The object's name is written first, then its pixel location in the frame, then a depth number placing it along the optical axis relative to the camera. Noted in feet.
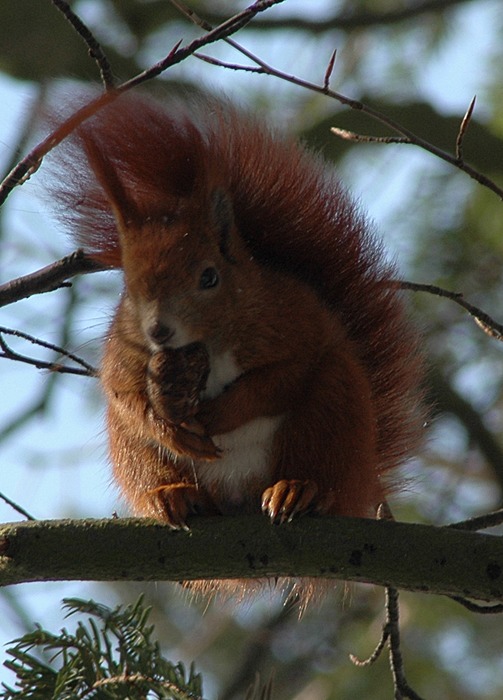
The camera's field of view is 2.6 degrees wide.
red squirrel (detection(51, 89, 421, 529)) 16.27
